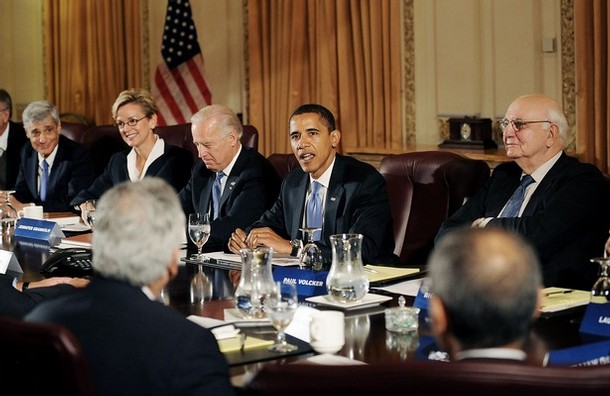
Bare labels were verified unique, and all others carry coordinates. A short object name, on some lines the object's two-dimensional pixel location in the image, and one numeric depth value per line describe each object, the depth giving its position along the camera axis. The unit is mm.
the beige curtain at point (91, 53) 9477
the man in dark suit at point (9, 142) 7312
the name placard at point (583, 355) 2463
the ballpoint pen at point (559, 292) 3108
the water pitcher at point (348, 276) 3023
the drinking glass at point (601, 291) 2820
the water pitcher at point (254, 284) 2721
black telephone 3893
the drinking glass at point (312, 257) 3574
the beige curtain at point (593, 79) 5648
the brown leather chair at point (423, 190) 4652
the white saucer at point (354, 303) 3057
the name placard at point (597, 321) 2643
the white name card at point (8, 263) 3805
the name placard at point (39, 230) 4633
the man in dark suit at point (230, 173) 4969
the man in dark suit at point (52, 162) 6371
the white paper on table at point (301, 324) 2709
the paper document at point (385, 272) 3457
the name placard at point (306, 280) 3289
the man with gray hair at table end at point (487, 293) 1642
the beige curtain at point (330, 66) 7129
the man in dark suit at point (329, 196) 4242
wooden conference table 2508
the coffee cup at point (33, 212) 5164
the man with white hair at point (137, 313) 2033
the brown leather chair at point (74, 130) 7656
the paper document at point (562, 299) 2920
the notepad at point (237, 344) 2562
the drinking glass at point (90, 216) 4719
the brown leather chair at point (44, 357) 1907
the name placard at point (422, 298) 2961
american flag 8828
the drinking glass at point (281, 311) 2562
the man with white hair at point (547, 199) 3873
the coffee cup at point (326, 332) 2523
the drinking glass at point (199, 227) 4070
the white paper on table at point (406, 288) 3299
